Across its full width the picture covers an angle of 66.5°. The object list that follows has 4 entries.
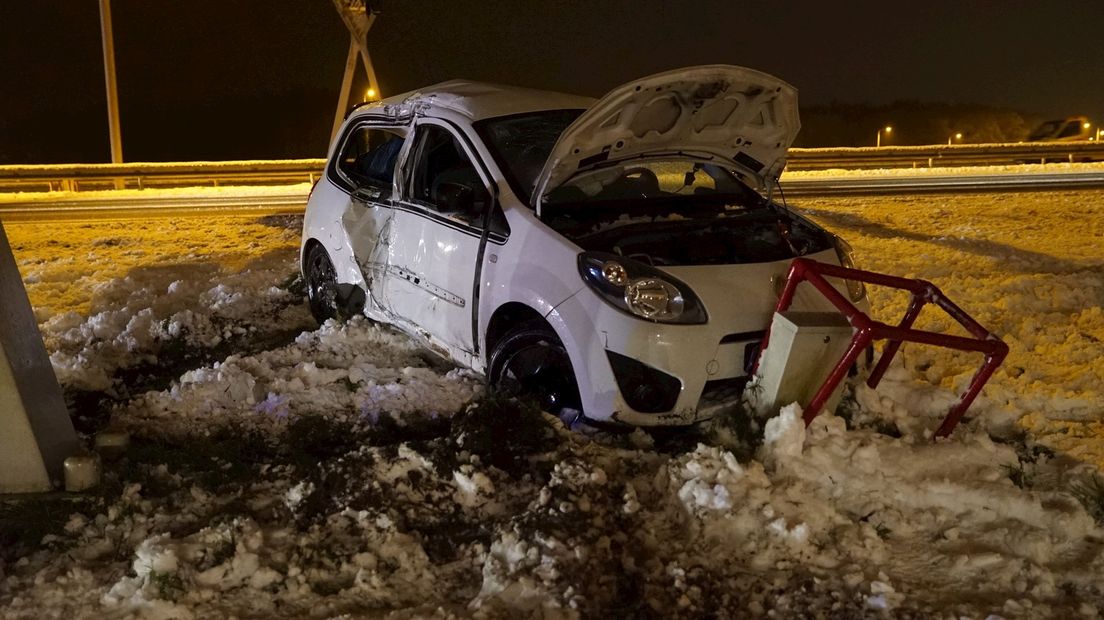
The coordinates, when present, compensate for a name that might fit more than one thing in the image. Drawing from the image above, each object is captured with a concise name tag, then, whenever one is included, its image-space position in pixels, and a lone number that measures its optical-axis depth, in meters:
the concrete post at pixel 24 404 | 3.50
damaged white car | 3.86
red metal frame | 3.54
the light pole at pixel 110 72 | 20.41
